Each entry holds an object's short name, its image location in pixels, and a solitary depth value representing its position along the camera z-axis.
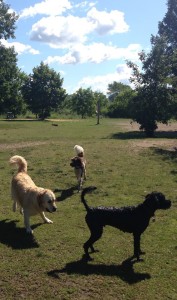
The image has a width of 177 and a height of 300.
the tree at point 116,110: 83.54
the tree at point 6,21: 36.81
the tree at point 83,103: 93.25
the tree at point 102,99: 104.97
